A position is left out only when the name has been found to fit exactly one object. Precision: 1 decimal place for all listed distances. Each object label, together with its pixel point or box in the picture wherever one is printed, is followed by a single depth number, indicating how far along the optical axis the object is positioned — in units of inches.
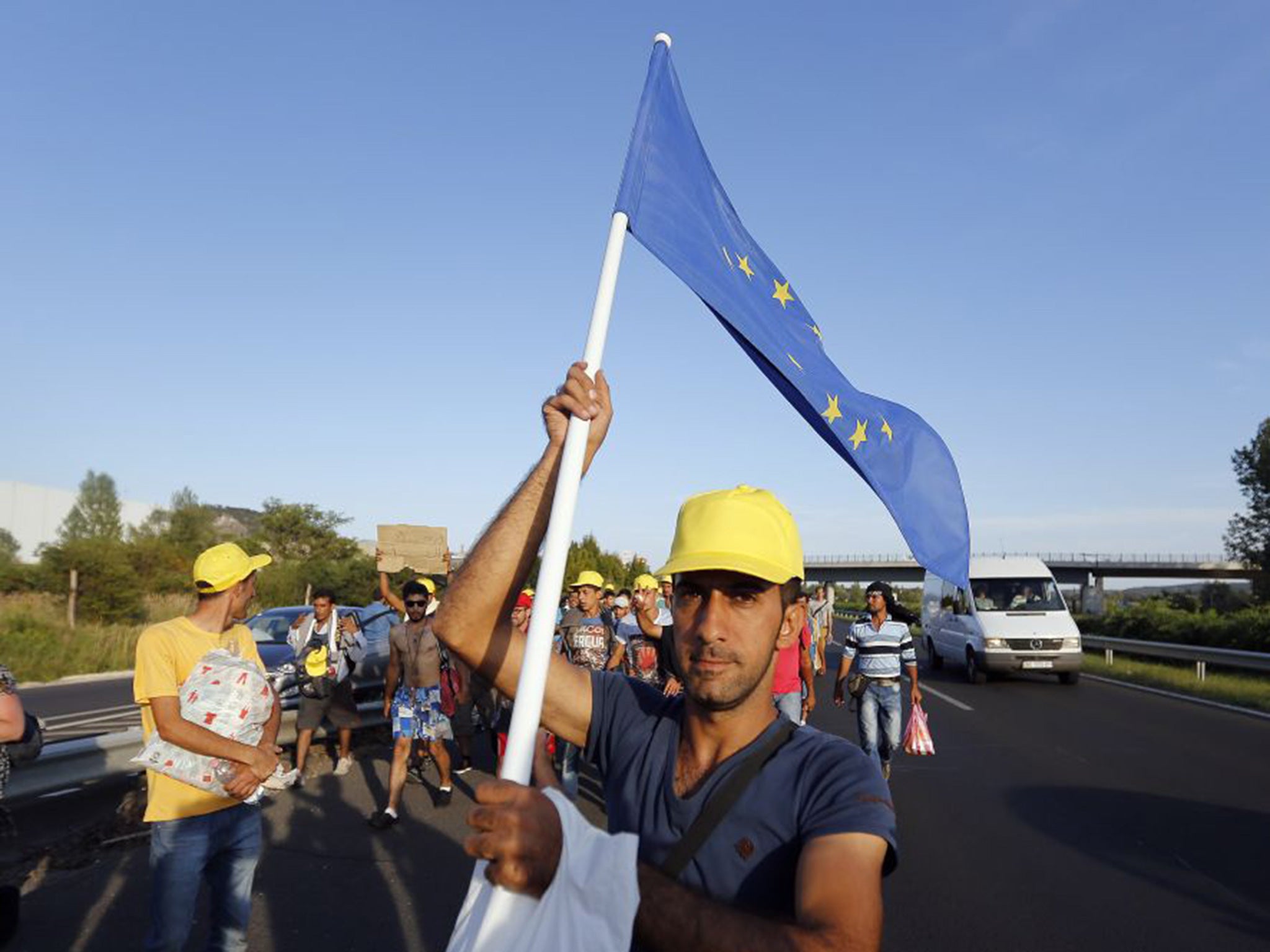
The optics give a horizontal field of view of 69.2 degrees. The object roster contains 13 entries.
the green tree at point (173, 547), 1376.7
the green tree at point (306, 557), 1438.0
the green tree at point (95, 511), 2677.2
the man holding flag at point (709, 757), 60.7
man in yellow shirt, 135.6
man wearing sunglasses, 314.8
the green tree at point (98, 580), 1148.5
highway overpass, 2918.3
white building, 3302.2
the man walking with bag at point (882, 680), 333.7
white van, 685.3
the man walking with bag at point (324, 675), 344.2
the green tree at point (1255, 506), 2297.0
